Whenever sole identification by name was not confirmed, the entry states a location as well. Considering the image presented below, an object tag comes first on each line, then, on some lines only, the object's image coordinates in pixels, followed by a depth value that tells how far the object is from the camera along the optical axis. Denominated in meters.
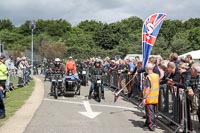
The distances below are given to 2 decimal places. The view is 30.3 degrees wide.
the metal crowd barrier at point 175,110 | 9.16
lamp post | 41.56
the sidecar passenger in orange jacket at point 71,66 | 18.35
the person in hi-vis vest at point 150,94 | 10.02
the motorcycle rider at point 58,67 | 18.12
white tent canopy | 25.02
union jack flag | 13.52
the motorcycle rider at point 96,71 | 16.58
